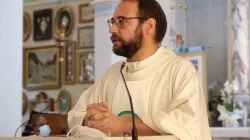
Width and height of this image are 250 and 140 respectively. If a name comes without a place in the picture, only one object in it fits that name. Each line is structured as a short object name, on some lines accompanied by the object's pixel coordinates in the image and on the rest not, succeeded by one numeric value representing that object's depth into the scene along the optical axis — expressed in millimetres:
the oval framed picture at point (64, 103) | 10070
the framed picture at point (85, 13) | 10125
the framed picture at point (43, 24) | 10828
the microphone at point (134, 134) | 2037
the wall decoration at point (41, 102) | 10398
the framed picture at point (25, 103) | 10781
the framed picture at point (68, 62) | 10297
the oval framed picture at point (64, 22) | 10383
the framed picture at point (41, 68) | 10589
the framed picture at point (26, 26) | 11156
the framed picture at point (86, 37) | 10133
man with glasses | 2334
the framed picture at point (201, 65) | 6258
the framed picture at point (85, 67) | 9906
